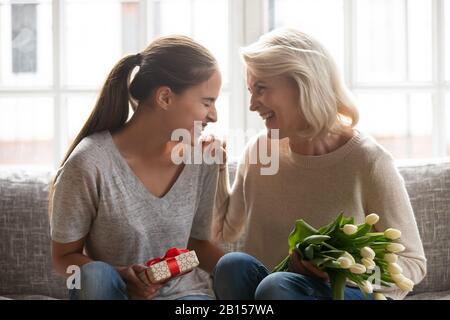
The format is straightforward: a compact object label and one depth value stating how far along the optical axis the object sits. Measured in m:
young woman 3.19
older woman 3.23
